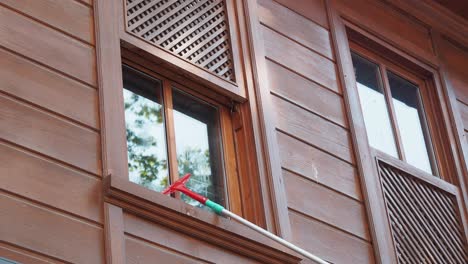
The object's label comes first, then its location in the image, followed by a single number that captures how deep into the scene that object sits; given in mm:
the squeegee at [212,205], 5480
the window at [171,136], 5652
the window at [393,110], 7391
